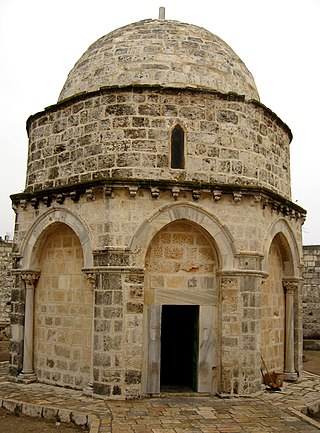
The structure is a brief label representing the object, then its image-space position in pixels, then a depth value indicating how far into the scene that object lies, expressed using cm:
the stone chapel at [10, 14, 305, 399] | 938
